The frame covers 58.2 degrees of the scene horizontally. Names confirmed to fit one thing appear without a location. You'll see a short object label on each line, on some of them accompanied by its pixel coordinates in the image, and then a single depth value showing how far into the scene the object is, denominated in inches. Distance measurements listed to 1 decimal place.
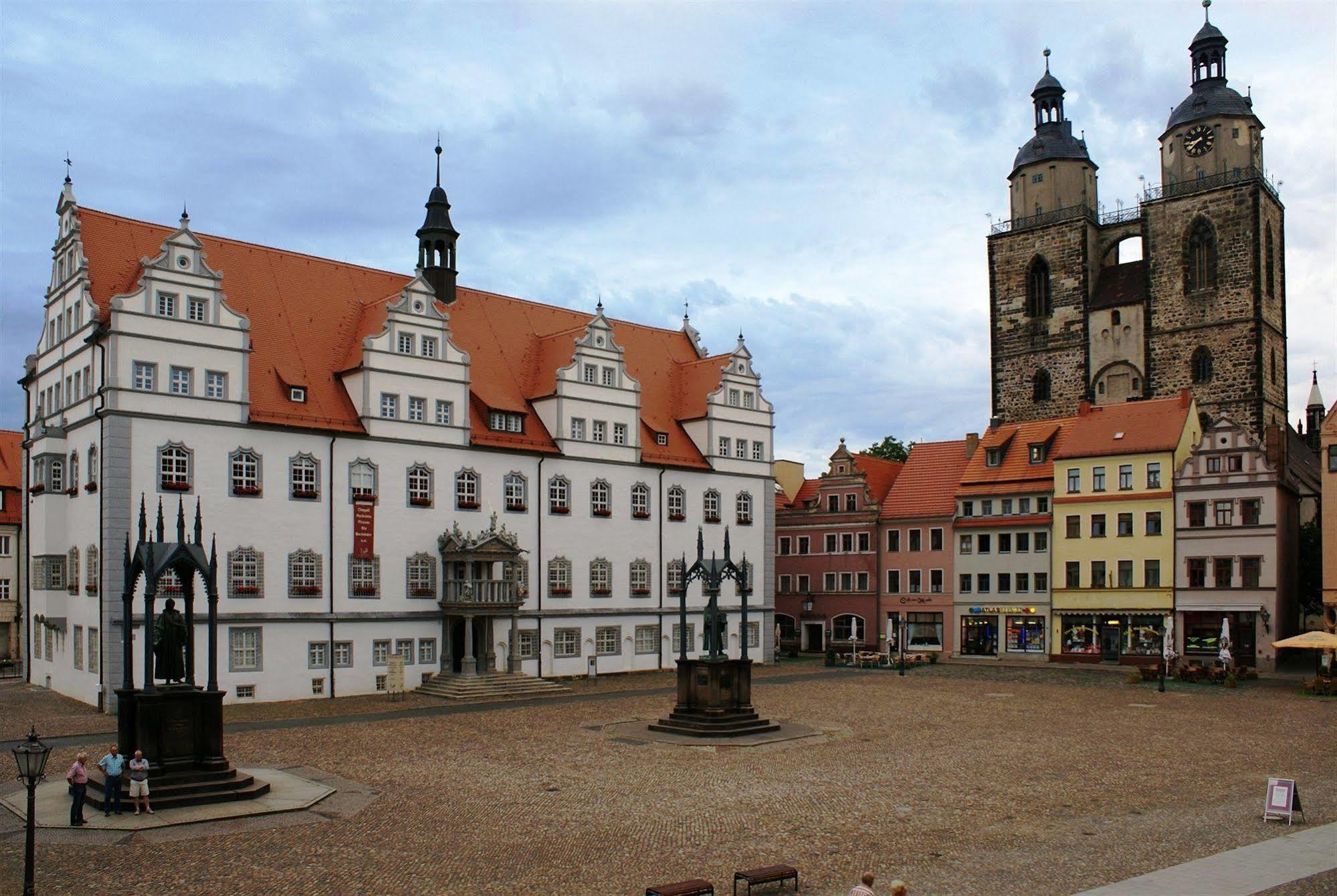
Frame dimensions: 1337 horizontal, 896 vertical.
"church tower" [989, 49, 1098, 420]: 3016.7
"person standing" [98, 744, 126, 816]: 817.5
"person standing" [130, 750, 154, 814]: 828.6
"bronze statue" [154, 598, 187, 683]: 920.9
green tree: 3875.5
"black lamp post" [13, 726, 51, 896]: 588.4
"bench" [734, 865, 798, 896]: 608.1
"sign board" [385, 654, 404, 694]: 1716.3
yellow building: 2229.3
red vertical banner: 1727.4
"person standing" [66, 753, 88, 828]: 784.3
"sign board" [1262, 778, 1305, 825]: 782.5
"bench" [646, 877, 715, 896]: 580.1
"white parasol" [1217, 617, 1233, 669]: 1923.0
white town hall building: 1576.0
